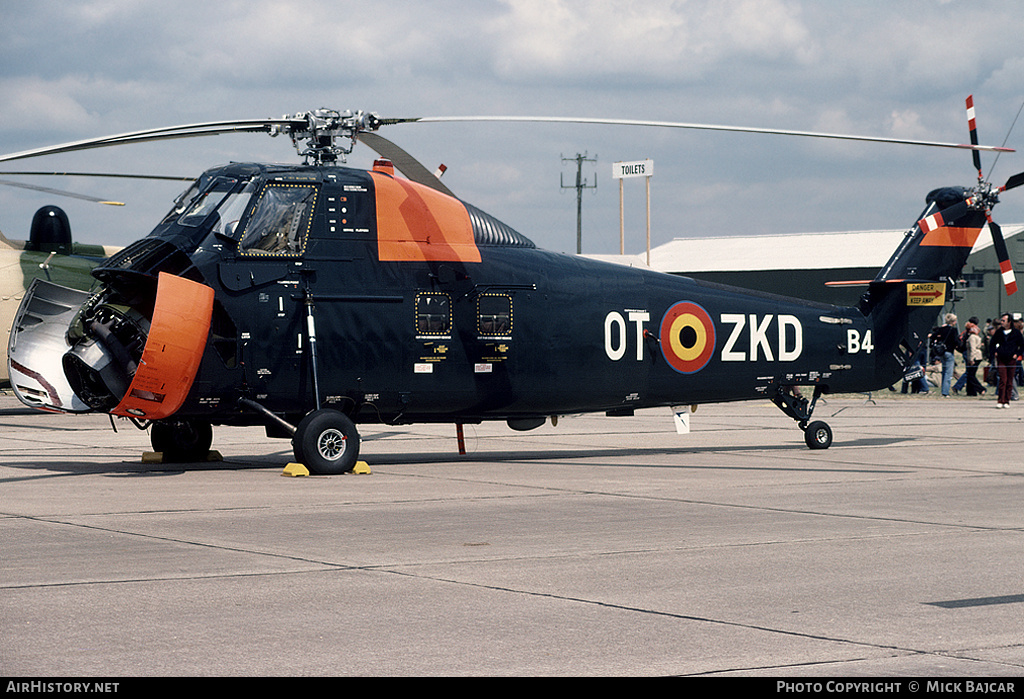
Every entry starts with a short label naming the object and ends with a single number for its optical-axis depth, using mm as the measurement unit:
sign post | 73500
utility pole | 108000
